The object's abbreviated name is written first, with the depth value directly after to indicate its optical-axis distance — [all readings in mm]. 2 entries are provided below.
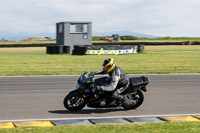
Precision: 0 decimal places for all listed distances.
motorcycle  15984
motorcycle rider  16048
